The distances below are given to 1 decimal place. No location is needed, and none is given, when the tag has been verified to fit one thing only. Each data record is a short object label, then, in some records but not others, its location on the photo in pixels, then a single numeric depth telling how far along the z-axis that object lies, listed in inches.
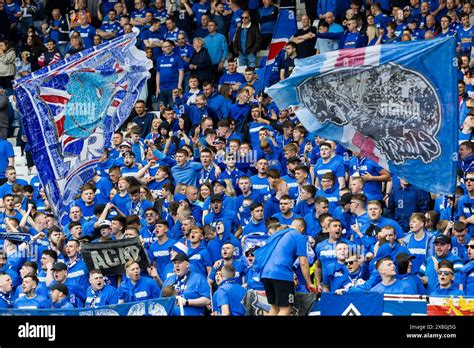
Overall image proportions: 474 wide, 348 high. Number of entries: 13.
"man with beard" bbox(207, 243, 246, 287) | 617.9
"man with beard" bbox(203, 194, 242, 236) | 683.4
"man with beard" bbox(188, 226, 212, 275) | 645.3
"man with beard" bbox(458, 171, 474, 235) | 650.2
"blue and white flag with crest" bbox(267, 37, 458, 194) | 573.9
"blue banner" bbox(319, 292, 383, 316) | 533.6
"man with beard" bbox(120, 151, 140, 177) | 786.2
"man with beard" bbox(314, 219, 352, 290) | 609.3
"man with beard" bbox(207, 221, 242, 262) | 653.3
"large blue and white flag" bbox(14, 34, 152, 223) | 701.9
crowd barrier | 529.3
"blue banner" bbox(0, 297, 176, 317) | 549.6
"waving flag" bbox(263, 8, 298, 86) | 887.1
